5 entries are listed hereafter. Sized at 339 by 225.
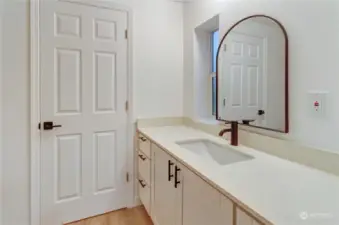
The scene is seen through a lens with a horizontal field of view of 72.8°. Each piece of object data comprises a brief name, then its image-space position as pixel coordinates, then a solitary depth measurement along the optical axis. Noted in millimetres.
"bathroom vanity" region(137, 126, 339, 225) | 768
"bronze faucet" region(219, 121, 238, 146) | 1634
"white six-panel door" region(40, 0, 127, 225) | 2053
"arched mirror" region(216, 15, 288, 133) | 1411
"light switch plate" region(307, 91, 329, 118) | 1163
